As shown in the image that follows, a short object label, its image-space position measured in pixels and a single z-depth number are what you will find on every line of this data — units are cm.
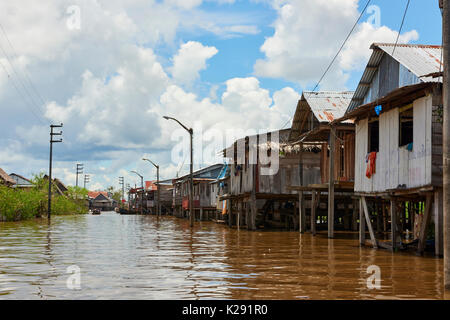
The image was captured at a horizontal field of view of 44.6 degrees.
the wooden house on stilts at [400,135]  1494
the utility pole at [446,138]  898
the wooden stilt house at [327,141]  2312
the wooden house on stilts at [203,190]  5762
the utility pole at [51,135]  5522
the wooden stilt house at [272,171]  3033
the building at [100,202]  16562
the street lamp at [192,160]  3369
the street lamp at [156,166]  5444
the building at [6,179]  6099
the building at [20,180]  8531
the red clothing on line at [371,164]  1842
